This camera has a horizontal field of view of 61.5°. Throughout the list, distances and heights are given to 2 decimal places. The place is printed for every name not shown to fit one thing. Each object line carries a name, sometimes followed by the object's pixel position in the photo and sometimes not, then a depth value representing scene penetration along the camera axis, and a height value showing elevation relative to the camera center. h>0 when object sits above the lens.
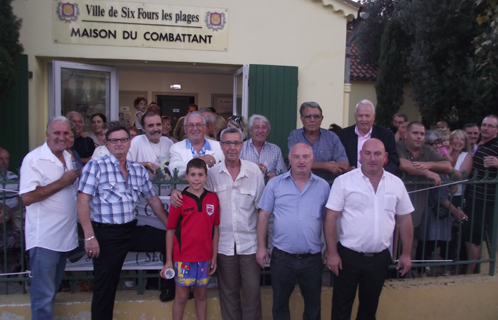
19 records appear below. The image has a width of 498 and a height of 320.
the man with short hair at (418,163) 4.09 -0.24
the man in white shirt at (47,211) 3.16 -0.65
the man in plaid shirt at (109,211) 3.17 -0.63
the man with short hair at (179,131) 5.97 +0.00
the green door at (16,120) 6.52 +0.10
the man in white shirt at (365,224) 3.30 -0.70
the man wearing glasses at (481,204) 4.38 -0.69
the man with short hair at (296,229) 3.31 -0.75
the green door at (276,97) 7.20 +0.64
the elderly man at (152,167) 3.66 -0.36
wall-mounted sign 6.64 +1.71
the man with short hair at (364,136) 4.11 +0.01
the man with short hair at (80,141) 5.34 -0.17
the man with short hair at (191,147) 3.96 -0.15
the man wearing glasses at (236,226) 3.43 -0.76
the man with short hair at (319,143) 4.05 -0.07
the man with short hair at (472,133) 6.01 +0.10
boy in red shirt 3.28 -0.82
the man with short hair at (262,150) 4.38 -0.18
